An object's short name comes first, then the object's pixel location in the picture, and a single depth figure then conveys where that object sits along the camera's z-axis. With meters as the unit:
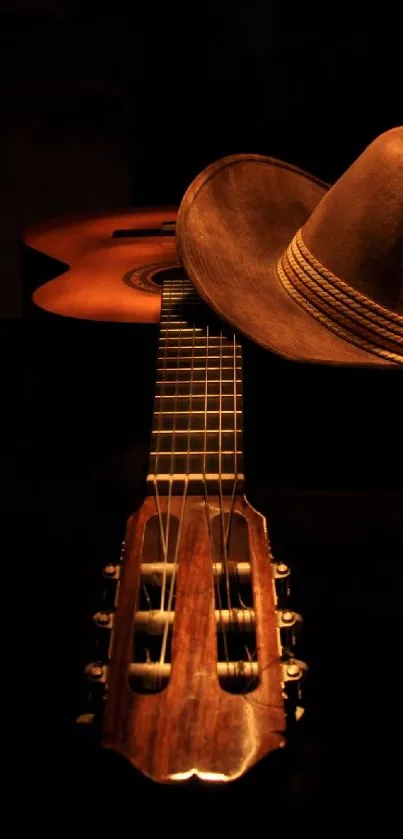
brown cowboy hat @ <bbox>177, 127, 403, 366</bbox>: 0.69
